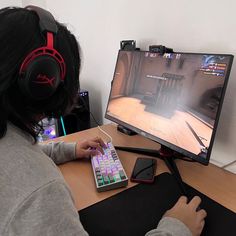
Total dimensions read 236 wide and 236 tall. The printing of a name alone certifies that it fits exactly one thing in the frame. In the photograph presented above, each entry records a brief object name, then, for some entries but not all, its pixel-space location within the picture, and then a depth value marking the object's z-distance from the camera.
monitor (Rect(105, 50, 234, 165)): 0.79
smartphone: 0.89
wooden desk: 0.82
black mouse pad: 0.68
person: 0.48
